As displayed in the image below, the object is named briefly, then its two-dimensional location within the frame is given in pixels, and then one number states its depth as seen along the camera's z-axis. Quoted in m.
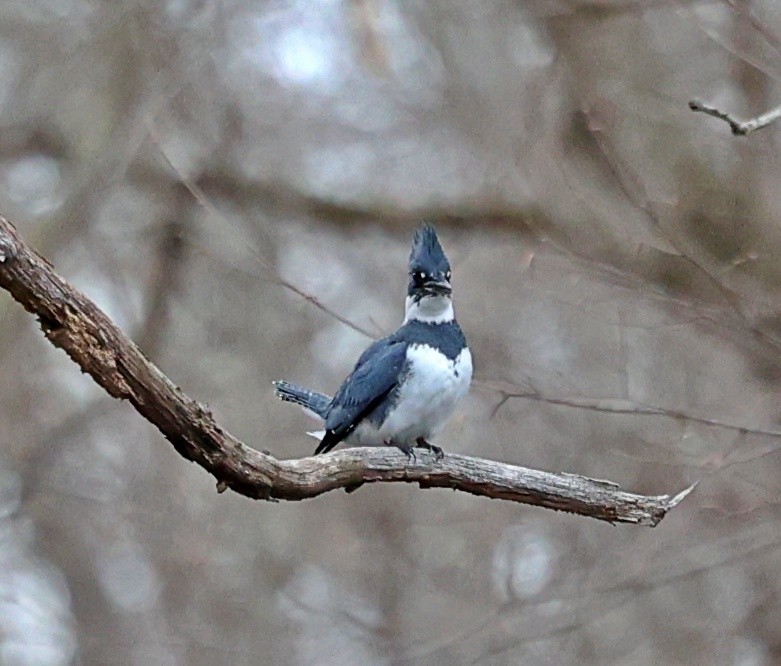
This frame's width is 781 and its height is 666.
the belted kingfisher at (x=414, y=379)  8.12
